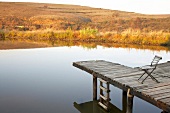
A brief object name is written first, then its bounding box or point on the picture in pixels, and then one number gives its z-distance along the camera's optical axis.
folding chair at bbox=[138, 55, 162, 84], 7.13
